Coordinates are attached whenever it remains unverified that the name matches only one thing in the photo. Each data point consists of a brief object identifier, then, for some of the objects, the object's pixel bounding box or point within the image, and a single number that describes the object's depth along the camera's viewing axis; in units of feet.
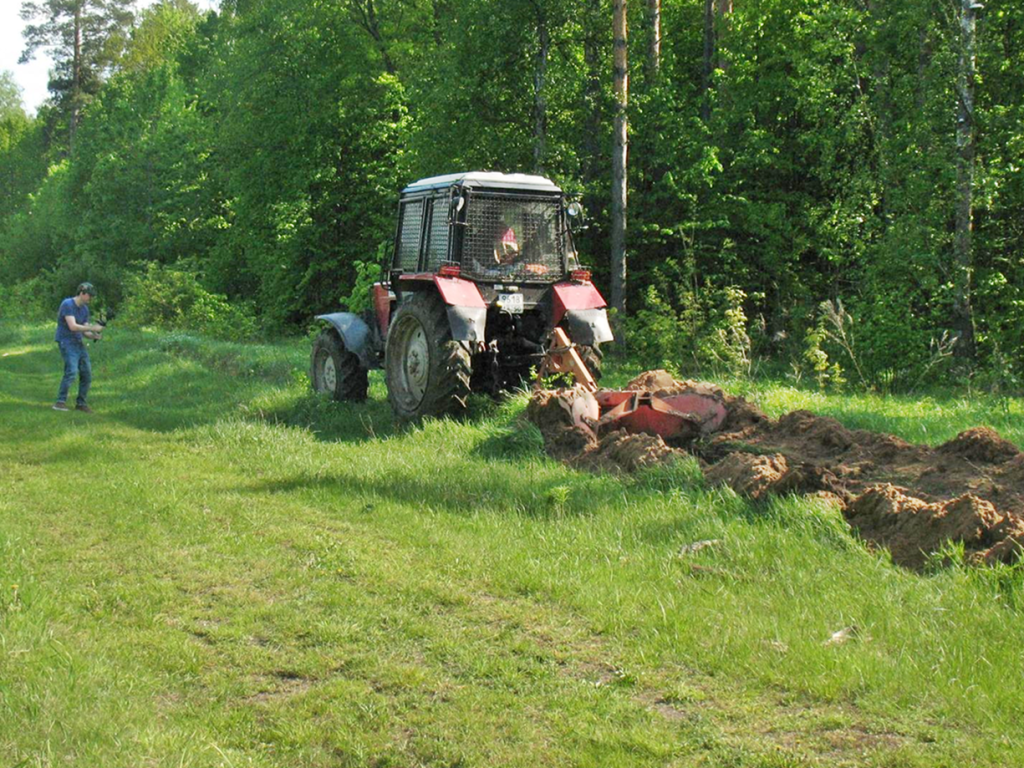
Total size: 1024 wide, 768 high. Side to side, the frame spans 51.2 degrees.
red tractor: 37.88
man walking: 46.85
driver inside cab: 39.86
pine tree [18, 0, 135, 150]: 190.29
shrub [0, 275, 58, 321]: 148.66
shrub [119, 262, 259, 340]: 107.86
